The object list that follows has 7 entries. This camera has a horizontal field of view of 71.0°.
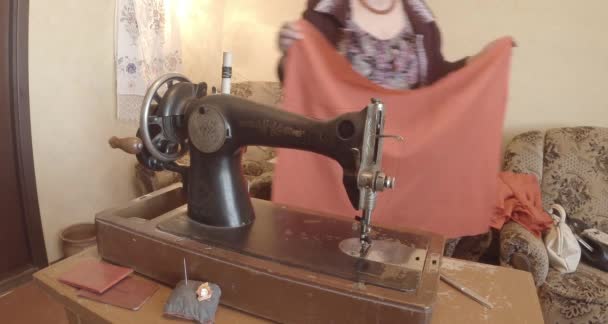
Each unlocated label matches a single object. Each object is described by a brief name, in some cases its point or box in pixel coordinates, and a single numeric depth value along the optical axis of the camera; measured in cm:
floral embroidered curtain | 264
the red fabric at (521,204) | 208
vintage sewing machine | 77
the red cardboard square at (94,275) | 88
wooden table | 82
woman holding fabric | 143
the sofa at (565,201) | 181
